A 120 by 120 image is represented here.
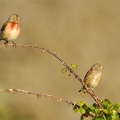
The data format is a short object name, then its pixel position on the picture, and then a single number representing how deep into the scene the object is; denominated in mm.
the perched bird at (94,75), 15386
